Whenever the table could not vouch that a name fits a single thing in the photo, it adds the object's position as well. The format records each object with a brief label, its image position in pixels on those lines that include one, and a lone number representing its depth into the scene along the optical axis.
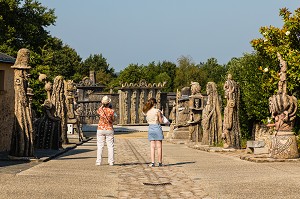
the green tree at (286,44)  30.39
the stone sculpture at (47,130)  23.88
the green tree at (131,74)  89.38
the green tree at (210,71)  99.68
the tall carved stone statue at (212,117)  25.91
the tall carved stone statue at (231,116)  23.34
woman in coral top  16.88
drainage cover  12.37
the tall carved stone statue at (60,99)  27.30
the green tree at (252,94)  37.06
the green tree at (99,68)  106.90
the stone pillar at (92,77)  71.81
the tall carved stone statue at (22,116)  17.44
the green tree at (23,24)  43.91
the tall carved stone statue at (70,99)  32.62
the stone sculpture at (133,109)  62.44
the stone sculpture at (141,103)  62.91
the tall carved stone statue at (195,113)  29.98
